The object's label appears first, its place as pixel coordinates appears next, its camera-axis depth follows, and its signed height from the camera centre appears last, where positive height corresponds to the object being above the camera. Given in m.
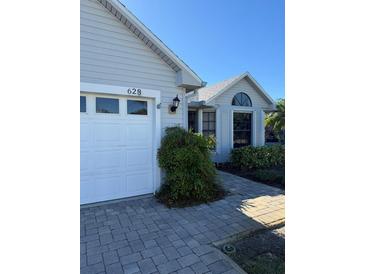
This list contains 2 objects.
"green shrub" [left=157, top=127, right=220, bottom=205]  5.18 -0.83
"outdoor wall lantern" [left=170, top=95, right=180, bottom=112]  5.70 +0.89
